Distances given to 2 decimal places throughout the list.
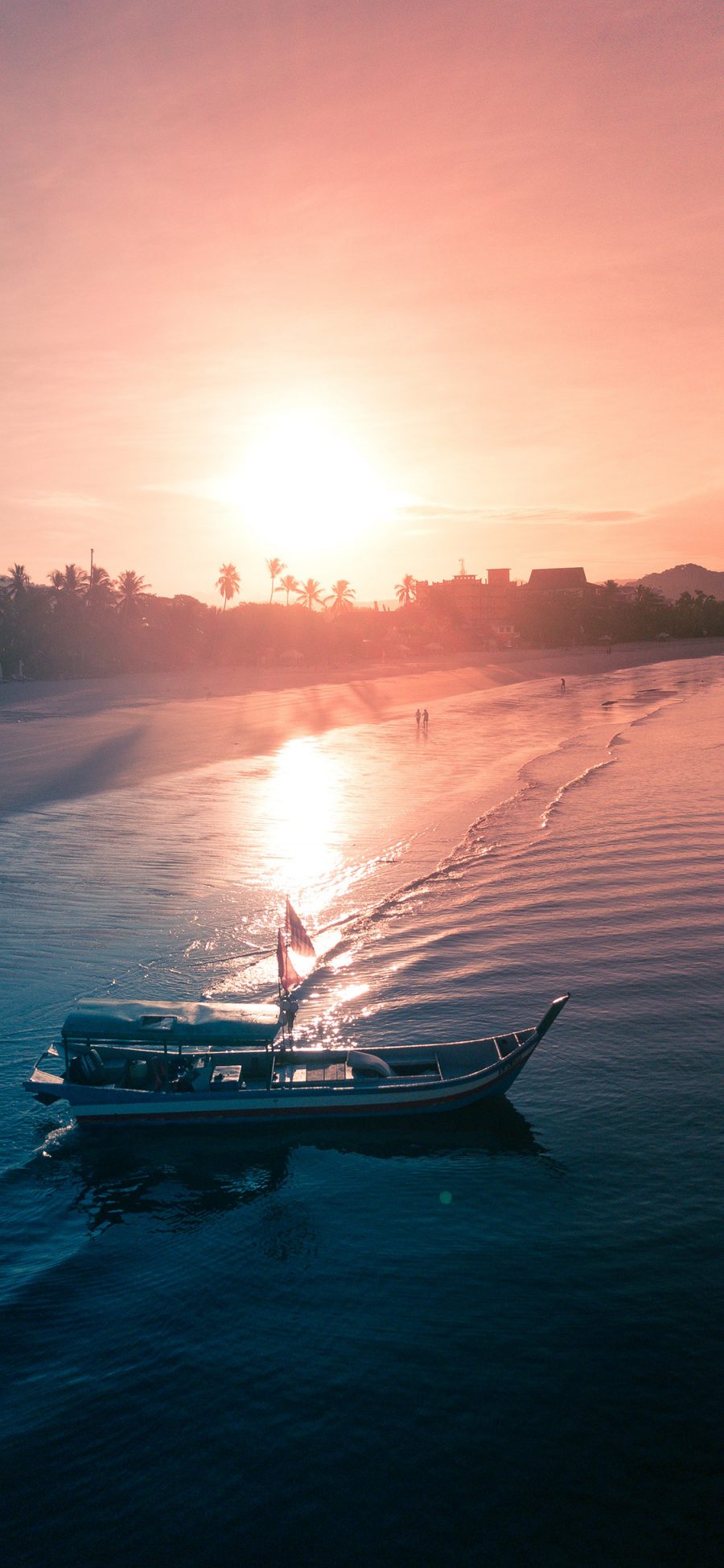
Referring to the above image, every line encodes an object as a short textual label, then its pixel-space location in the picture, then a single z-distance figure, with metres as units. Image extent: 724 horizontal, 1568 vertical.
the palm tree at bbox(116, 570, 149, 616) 128.50
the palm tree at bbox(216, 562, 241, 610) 172.75
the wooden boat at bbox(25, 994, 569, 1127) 17.58
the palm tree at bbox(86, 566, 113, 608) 119.50
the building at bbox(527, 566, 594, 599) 172.96
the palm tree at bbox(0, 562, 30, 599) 110.59
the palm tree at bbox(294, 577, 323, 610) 192.62
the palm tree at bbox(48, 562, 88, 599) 116.47
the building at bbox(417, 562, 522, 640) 181.88
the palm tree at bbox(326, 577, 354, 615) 196.62
